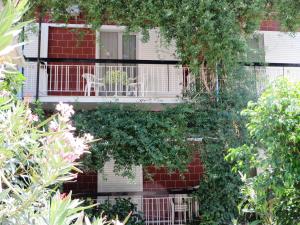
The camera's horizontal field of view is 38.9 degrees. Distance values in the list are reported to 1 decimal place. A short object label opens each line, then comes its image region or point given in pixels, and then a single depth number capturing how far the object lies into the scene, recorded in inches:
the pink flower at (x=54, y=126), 107.7
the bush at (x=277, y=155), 206.5
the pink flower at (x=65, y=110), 107.2
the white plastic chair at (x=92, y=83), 471.8
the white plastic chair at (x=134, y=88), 467.2
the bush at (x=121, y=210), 415.8
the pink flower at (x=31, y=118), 119.3
